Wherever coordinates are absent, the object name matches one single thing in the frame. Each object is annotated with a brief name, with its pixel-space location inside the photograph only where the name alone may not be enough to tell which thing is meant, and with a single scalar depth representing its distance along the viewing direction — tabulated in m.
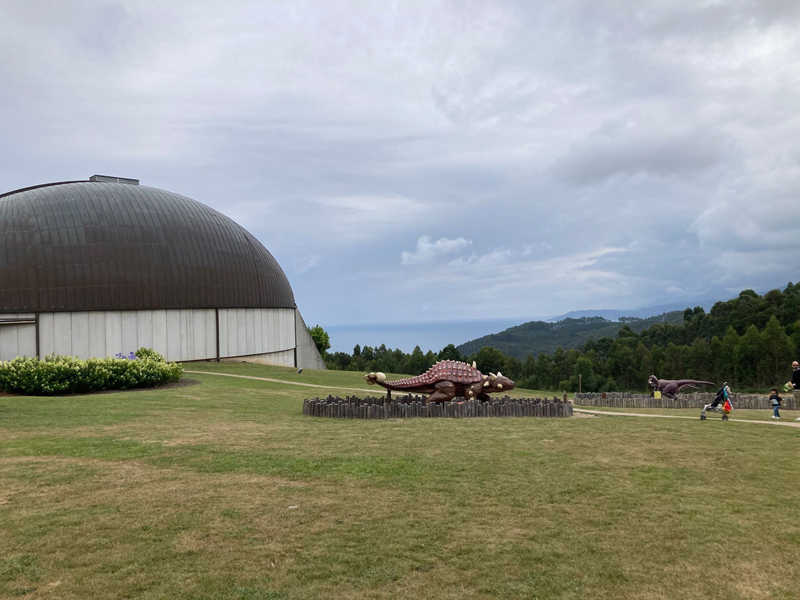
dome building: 34.34
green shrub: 22.14
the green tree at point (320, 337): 71.06
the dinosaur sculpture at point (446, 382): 19.12
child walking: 18.61
